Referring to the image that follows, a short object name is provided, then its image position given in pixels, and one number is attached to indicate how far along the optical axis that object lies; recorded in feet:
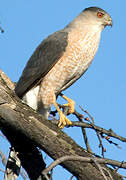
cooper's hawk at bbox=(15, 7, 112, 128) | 39.24
